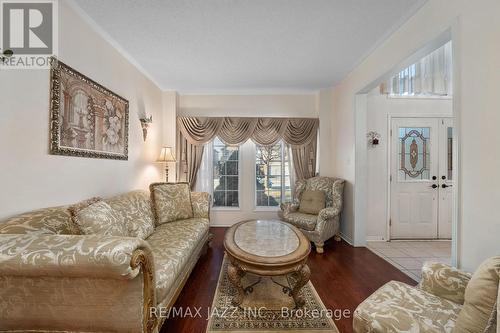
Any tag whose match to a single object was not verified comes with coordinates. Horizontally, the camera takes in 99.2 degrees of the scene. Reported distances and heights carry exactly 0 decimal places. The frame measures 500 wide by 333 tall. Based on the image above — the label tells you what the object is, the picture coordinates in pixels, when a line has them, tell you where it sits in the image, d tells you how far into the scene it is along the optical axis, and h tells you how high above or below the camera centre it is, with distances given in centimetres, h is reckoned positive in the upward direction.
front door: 355 -20
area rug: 166 -125
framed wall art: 180 +49
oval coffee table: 173 -76
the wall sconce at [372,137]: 351 +48
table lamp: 364 +16
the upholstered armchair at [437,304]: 96 -82
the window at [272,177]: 431 -23
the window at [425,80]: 315 +136
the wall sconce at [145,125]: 328 +63
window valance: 409 +69
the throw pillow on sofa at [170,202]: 278 -50
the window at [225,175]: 433 -19
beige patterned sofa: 109 -65
